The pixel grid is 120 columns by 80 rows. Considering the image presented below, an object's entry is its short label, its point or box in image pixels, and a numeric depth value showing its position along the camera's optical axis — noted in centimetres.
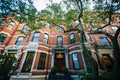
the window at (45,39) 868
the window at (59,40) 900
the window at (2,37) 863
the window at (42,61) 718
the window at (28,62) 685
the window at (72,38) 866
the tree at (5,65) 482
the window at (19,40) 873
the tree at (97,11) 476
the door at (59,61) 782
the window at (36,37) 845
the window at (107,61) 752
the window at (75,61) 724
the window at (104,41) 870
